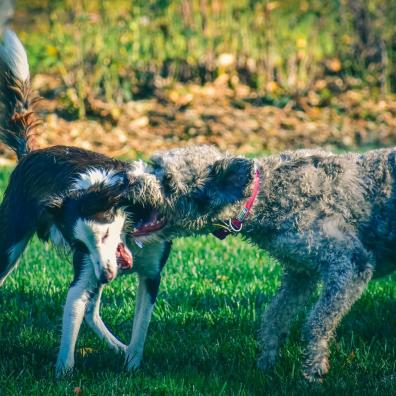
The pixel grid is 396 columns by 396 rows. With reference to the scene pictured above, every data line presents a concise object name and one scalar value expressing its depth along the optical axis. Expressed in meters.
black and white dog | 8.62
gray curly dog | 8.48
